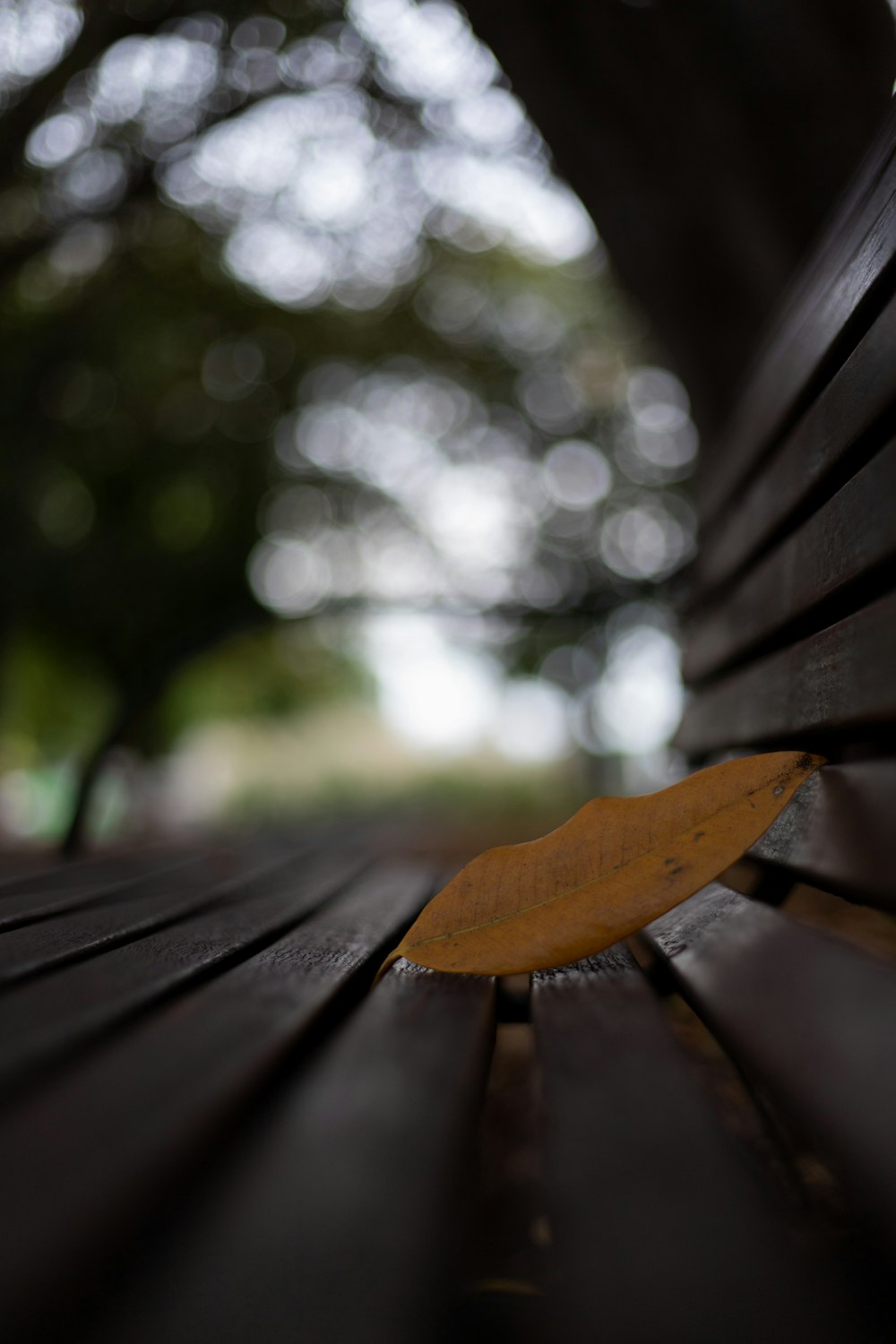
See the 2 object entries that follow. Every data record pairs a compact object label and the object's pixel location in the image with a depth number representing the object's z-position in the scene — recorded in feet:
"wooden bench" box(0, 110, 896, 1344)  0.97
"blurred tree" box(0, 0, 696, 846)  14.53
